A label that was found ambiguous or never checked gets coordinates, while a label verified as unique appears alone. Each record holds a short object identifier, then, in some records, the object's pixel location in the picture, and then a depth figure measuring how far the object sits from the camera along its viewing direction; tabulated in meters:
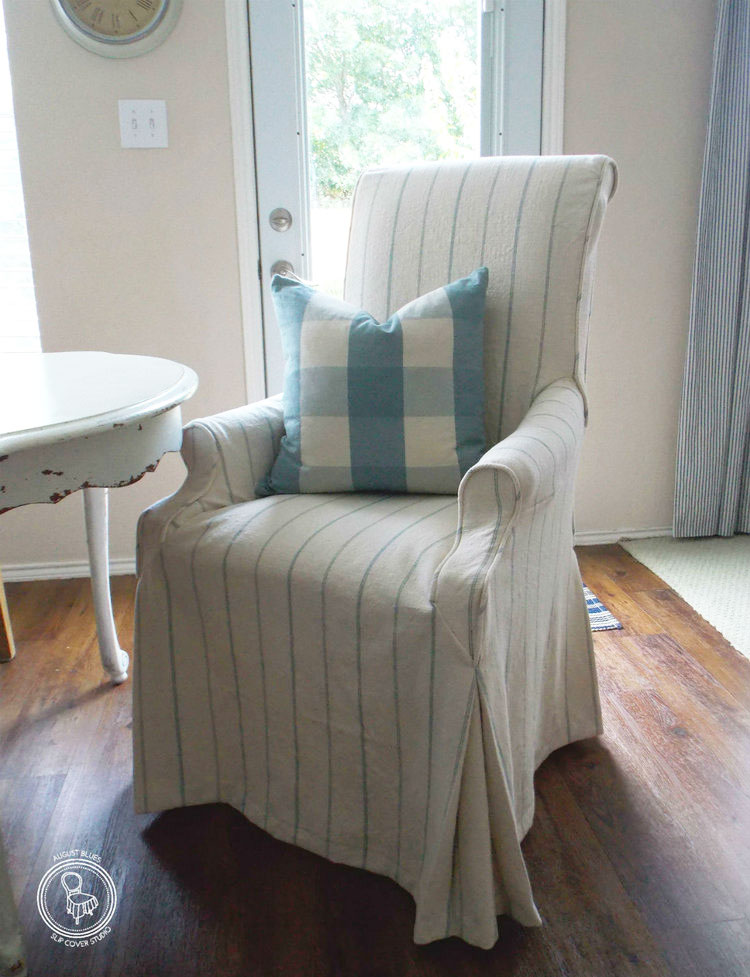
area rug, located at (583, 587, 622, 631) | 1.94
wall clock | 1.93
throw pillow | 1.35
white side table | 0.92
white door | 2.03
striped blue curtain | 2.10
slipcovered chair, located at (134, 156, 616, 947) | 1.04
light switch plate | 2.01
